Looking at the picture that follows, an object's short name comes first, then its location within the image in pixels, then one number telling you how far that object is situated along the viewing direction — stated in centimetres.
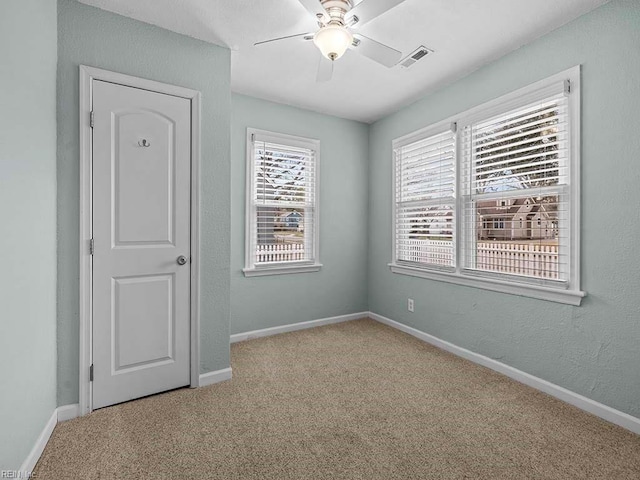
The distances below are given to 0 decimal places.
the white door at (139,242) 209
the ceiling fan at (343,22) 176
